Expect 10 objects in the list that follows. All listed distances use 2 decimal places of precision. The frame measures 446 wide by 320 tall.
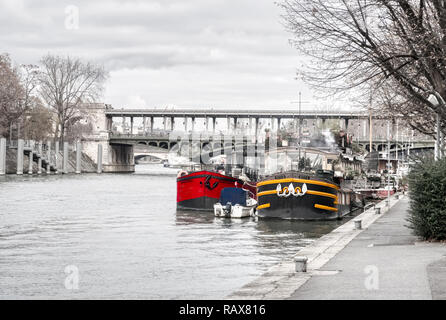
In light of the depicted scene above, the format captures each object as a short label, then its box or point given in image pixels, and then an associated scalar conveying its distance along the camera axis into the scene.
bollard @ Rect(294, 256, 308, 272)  15.99
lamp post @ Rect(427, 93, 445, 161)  22.86
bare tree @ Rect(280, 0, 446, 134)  20.64
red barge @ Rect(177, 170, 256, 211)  47.47
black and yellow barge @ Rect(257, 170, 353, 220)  37.41
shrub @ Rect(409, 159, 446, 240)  19.78
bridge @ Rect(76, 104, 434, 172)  139.75
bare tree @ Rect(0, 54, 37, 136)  99.25
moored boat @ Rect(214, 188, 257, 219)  41.41
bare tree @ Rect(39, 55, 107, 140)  114.94
